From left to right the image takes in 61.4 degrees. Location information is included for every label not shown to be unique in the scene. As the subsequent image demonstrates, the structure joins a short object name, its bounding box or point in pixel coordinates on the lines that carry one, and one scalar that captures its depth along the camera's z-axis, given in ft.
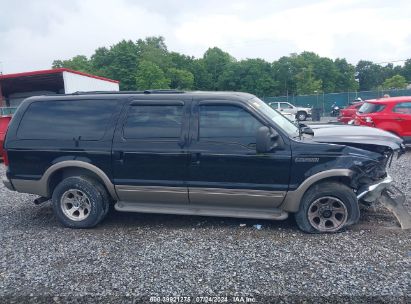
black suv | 14.34
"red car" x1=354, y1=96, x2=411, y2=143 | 32.94
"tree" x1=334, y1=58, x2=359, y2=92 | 244.42
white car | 90.34
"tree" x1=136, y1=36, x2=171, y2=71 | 233.35
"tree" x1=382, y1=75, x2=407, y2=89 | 195.22
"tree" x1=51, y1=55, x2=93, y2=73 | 235.40
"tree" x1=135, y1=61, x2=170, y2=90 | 162.12
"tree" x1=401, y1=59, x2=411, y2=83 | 286.87
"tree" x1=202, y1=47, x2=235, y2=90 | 242.99
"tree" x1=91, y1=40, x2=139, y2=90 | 212.43
